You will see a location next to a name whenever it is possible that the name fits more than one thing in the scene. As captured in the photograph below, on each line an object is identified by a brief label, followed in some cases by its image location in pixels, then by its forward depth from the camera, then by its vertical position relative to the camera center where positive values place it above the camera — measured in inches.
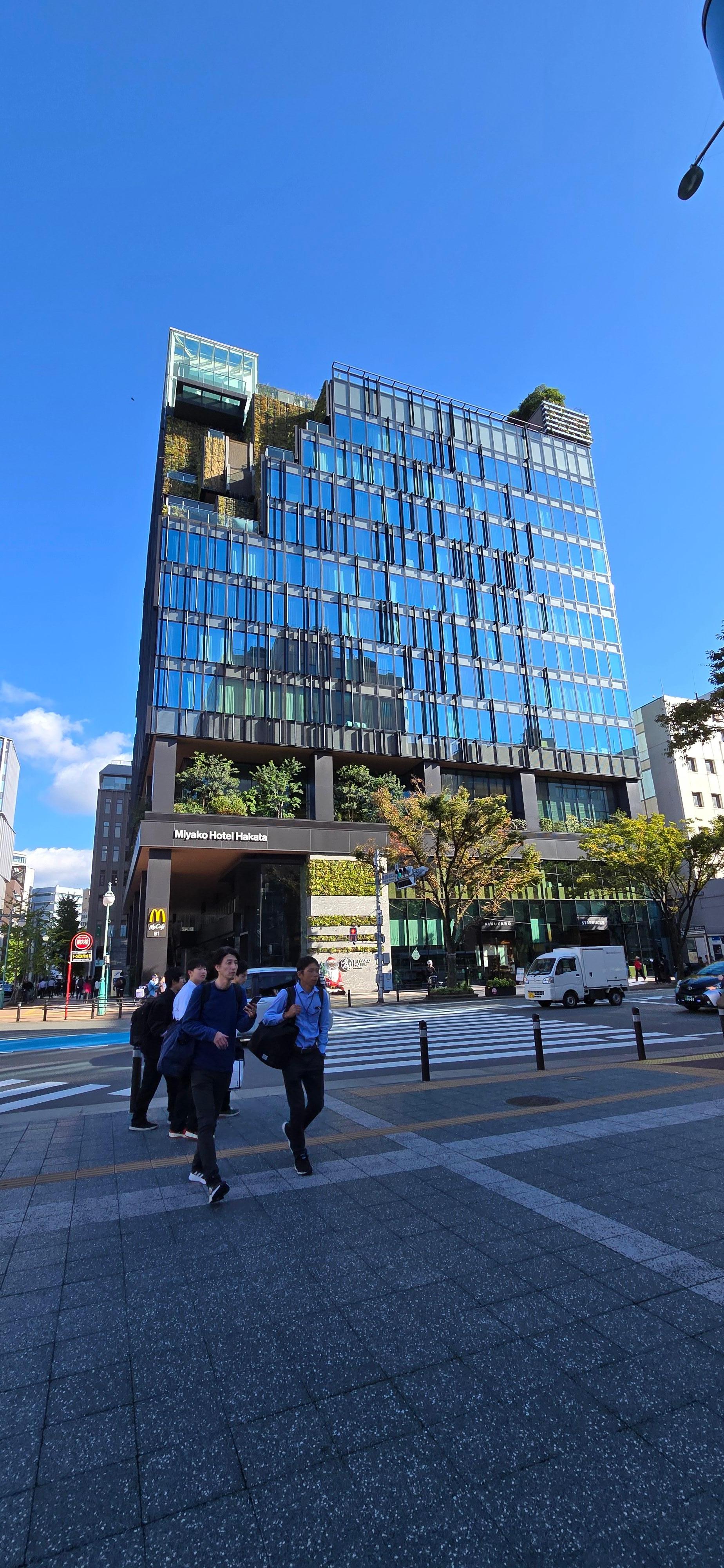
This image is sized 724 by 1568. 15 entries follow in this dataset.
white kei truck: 1037.2 +3.1
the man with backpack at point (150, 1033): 319.9 -17.3
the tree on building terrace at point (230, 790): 1451.8 +401.7
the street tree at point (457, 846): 1274.6 +241.9
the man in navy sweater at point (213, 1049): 218.1 -17.1
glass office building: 1596.9 +943.7
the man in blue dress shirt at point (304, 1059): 240.5 -23.2
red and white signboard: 1077.1 +70.6
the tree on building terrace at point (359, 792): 1600.6 +418.4
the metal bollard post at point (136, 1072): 329.4 -35.3
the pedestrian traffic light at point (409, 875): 1236.5 +187.2
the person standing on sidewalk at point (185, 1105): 286.2 -46.4
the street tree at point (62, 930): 2583.7 +304.4
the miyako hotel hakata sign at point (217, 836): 1398.9 +293.7
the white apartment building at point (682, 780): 2373.3 +638.2
